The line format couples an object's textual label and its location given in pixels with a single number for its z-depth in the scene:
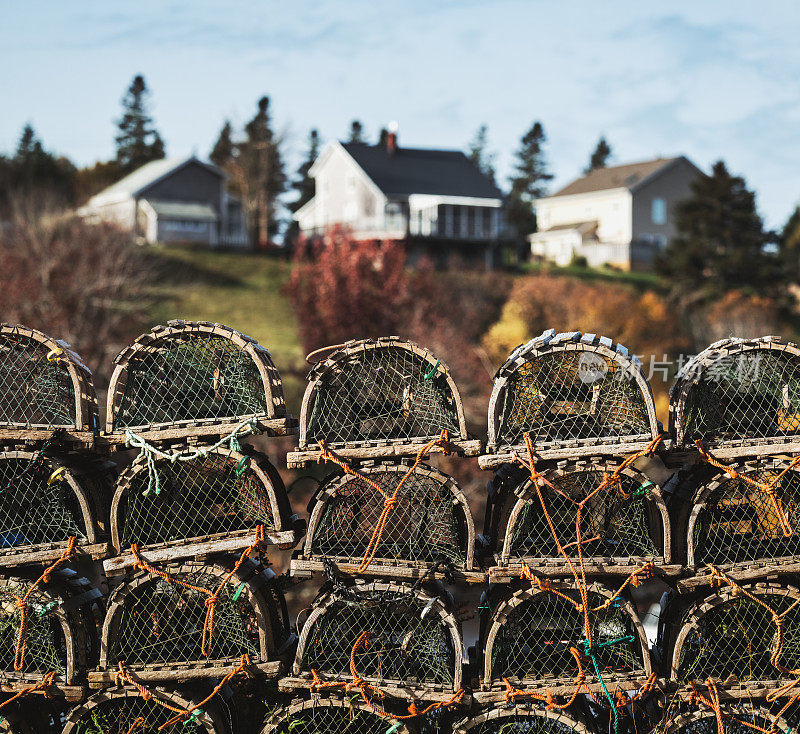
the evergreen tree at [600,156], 71.38
